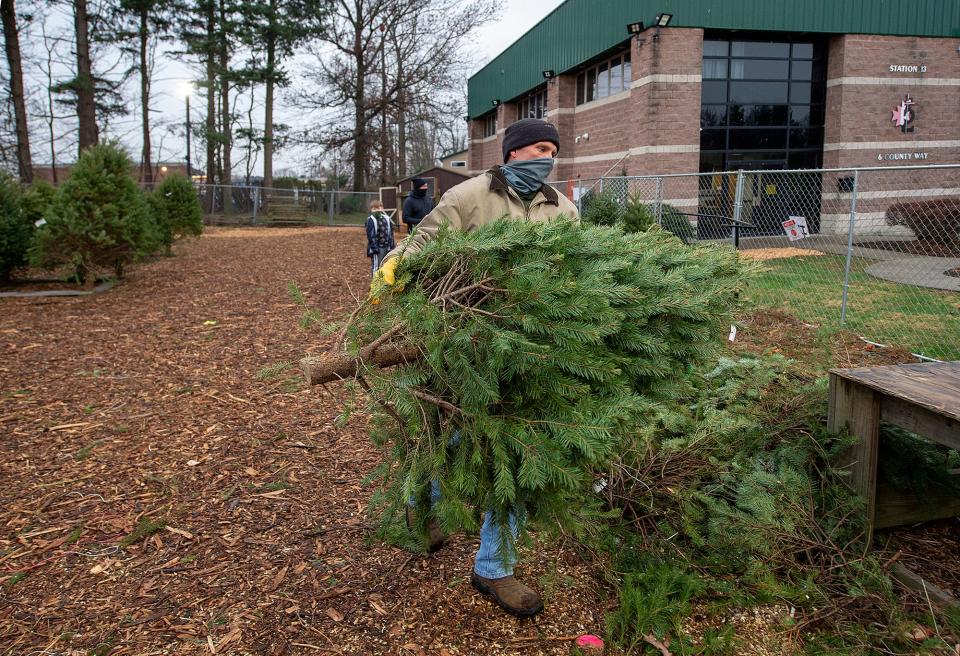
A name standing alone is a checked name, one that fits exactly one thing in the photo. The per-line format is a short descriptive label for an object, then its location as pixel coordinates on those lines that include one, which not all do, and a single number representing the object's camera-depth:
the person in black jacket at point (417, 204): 11.30
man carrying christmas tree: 2.80
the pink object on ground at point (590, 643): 2.66
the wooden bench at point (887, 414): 2.99
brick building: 17.75
